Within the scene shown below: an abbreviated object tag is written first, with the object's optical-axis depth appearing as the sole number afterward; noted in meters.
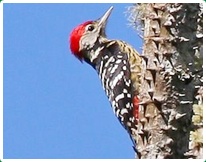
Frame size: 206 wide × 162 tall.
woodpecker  8.91
